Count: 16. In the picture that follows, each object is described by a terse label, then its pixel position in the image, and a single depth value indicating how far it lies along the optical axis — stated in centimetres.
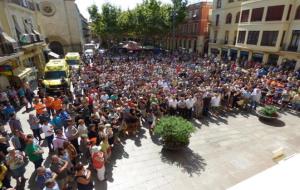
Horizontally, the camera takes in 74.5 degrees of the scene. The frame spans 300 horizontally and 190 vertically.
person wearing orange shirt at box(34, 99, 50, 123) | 953
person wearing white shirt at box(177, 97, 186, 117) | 1100
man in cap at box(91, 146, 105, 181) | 632
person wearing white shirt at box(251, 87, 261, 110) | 1262
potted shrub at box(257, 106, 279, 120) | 1099
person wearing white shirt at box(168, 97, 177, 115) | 1109
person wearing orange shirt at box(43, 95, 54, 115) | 1067
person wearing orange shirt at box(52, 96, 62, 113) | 1048
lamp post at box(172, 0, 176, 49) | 3683
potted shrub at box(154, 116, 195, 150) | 785
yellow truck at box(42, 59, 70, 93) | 1447
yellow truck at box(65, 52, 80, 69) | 2366
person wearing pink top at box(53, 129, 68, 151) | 669
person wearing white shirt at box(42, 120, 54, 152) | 745
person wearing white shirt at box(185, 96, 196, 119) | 1095
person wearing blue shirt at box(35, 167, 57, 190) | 523
